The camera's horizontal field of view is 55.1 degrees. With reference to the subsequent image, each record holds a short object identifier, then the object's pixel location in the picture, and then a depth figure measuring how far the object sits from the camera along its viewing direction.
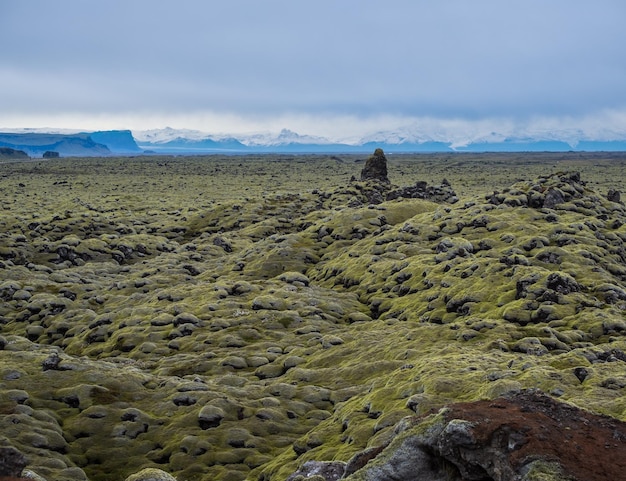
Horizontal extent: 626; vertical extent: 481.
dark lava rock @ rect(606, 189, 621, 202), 66.45
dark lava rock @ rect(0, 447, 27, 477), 15.99
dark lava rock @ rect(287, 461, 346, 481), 17.35
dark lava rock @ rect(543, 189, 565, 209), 60.97
